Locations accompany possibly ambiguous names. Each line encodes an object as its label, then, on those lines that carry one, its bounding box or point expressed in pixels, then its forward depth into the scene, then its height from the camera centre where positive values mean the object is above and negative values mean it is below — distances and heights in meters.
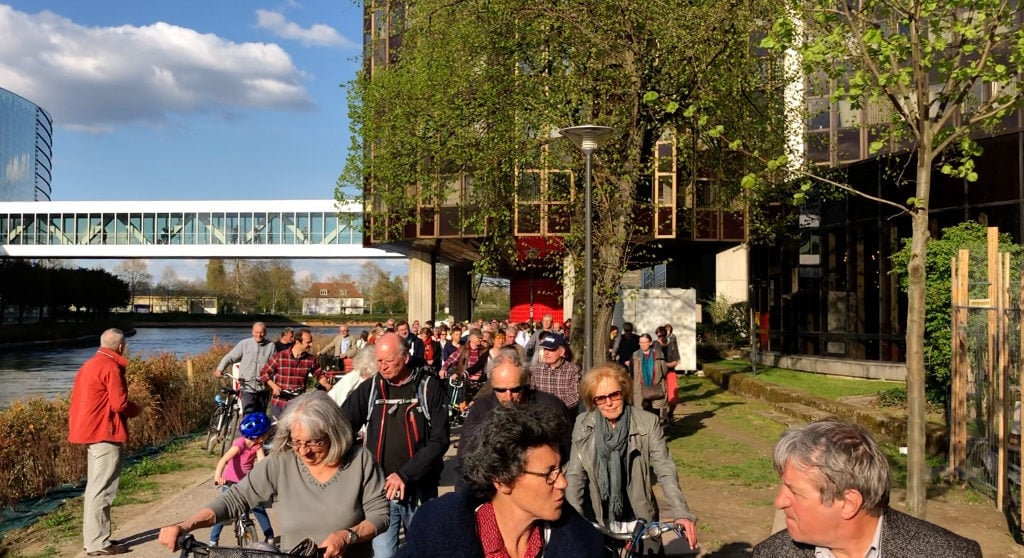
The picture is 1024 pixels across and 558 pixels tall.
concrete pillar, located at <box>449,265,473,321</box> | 53.77 -0.35
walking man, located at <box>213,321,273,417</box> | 11.70 -1.00
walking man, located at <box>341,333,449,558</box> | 5.63 -0.82
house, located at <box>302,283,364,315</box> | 157.00 -2.29
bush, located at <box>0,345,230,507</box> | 10.66 -1.99
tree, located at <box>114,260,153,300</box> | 146.25 +2.13
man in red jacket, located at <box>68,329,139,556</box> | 7.46 -1.15
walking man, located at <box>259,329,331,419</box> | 11.31 -1.09
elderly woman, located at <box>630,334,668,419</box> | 13.43 -1.26
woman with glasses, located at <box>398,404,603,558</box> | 2.62 -0.65
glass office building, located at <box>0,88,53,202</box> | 170.50 +27.76
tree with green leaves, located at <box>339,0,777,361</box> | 14.84 +3.29
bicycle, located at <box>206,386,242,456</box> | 12.65 -1.91
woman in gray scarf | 5.00 -0.94
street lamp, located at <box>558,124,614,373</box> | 11.26 +1.12
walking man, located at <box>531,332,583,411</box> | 7.63 -0.73
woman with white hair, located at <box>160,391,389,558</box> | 4.23 -0.93
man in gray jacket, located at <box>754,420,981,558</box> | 2.50 -0.61
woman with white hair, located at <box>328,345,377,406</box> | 6.96 -0.67
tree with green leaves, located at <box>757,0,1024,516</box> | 7.55 +1.85
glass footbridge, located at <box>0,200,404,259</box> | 75.12 +4.81
